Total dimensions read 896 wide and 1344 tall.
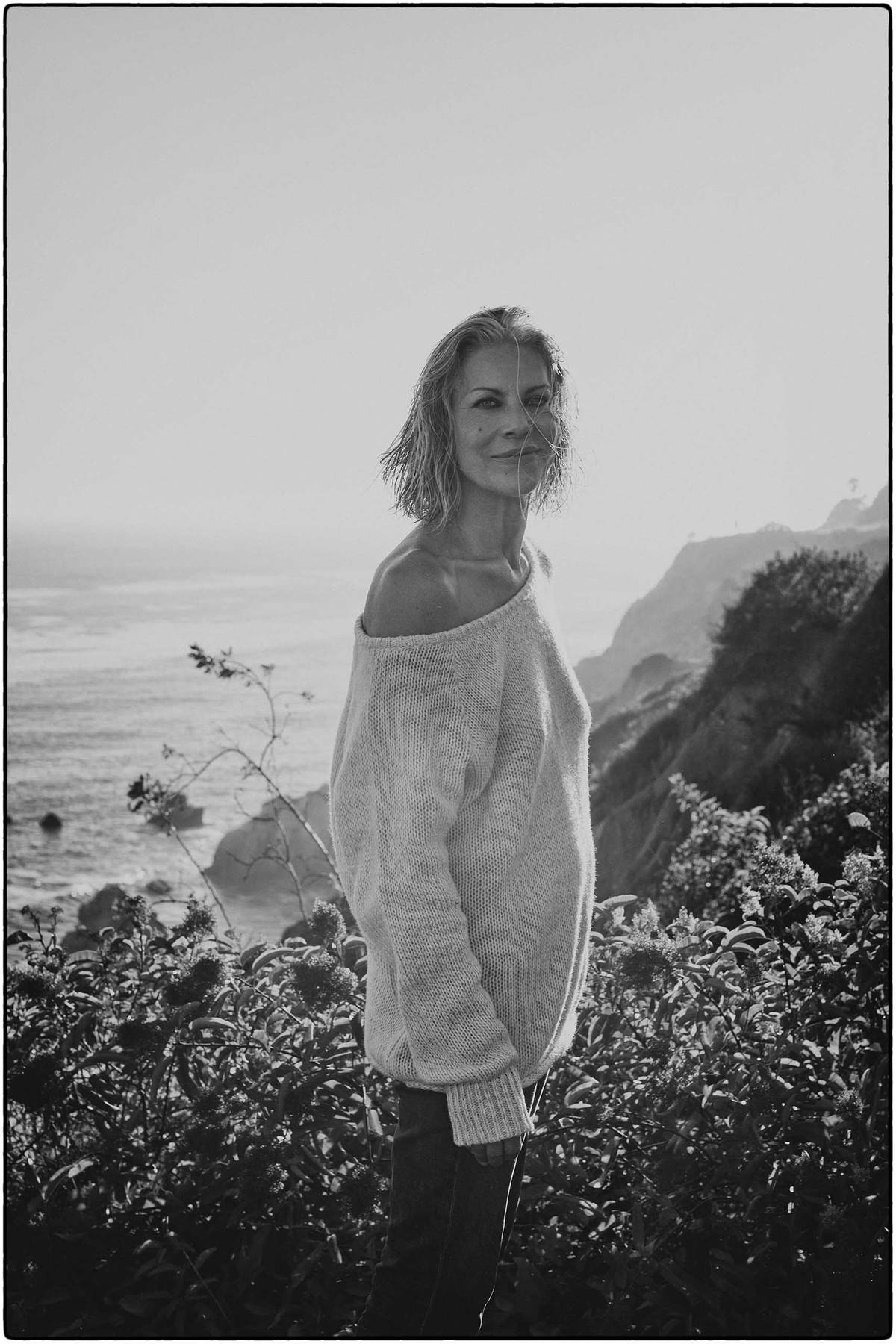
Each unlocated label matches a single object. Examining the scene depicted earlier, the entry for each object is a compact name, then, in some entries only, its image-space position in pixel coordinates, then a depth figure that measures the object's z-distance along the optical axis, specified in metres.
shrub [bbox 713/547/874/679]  8.87
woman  1.39
